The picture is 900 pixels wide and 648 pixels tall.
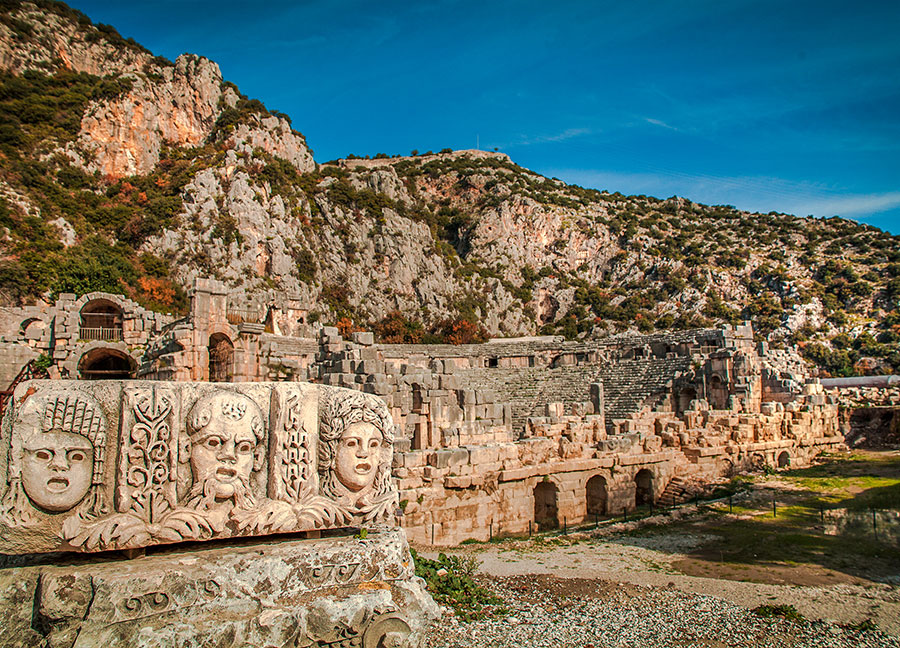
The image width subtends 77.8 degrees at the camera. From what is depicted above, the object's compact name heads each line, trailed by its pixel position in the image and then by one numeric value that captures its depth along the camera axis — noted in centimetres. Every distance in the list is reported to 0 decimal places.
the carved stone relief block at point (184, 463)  374
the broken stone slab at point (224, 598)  362
